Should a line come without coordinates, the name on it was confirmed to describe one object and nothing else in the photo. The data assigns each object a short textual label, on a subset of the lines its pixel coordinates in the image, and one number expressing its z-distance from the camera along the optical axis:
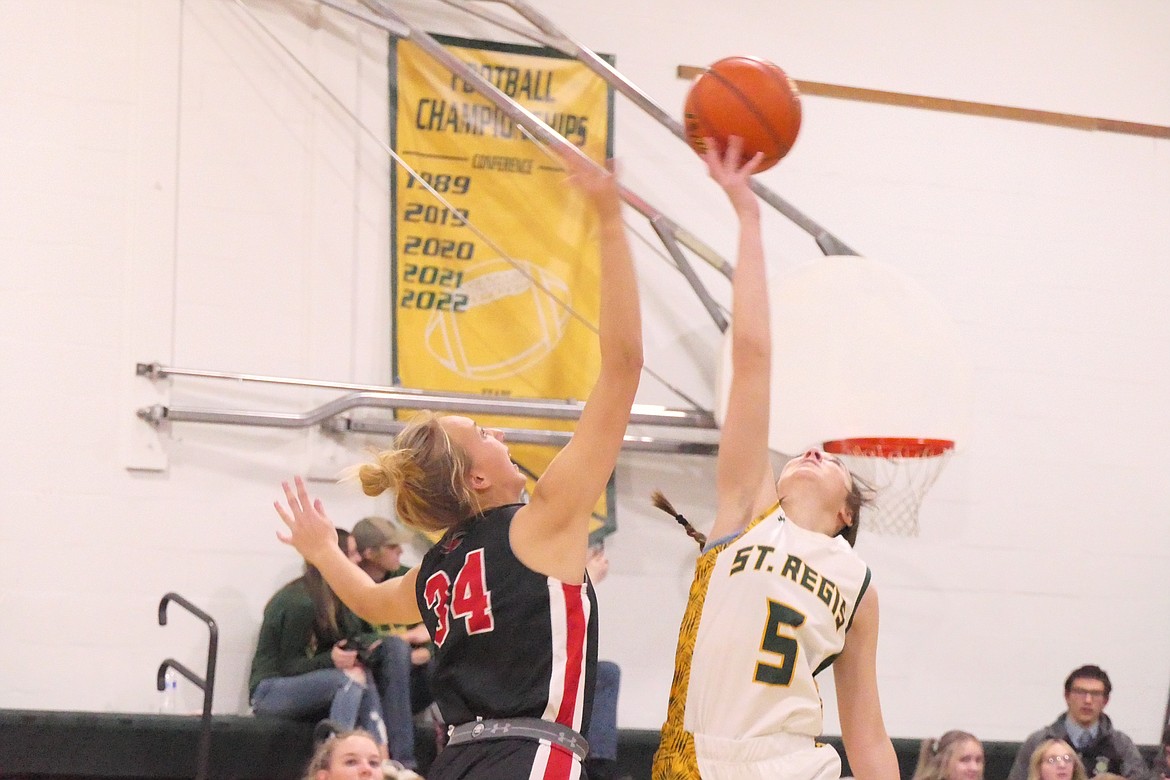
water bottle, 11.63
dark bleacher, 10.89
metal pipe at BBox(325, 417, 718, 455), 12.15
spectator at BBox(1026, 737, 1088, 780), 11.14
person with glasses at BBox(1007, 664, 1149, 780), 12.48
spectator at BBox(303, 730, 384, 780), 8.58
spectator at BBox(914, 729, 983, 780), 11.35
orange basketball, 6.48
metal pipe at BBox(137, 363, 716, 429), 11.81
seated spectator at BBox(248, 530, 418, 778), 10.68
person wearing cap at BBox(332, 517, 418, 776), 10.76
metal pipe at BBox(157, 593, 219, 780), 10.09
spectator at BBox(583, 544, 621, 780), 11.23
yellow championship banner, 12.61
